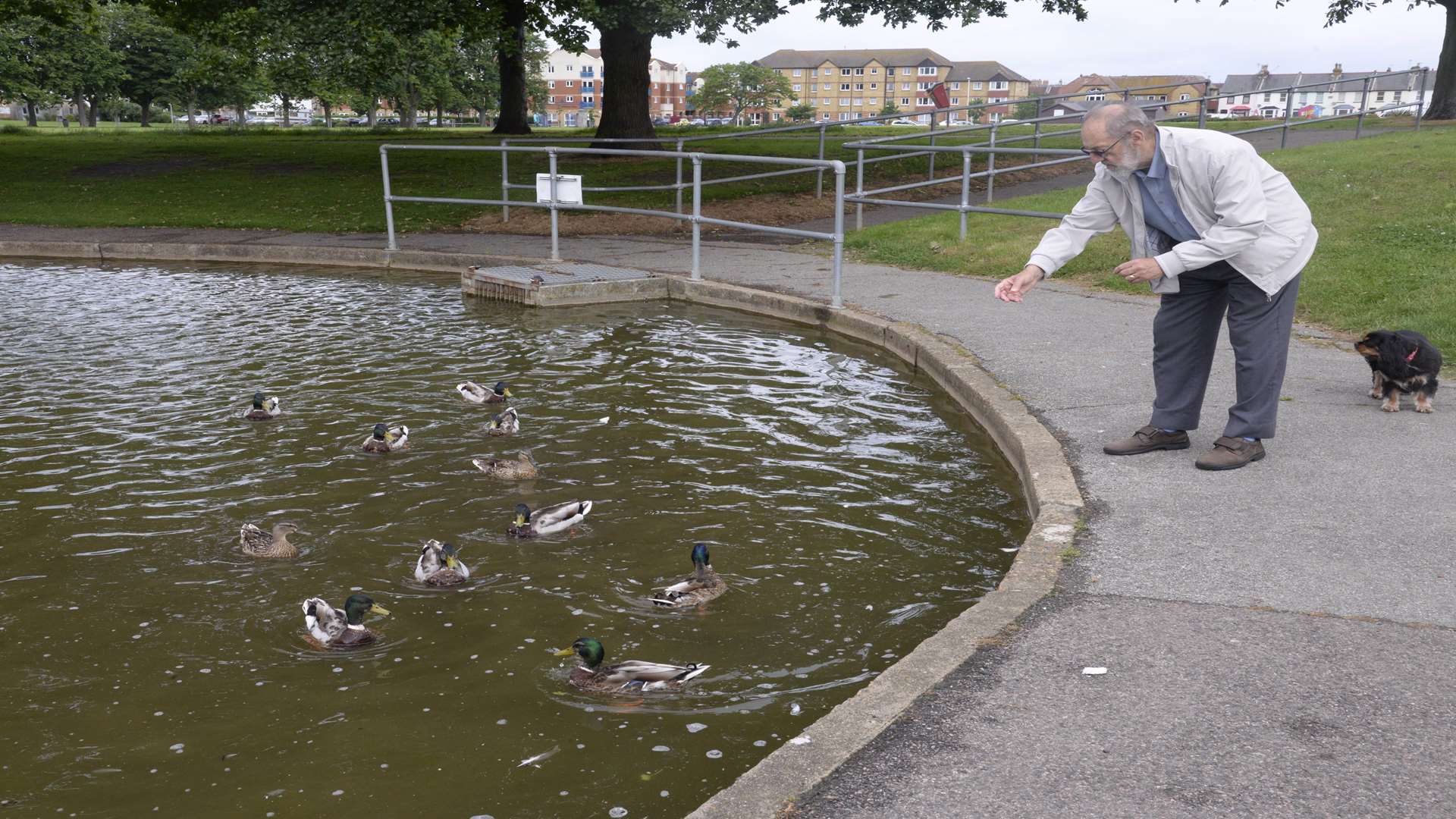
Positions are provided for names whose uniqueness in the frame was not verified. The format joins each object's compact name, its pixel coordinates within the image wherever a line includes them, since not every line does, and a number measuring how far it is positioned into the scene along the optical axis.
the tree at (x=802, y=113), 108.56
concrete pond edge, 3.24
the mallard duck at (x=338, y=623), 4.61
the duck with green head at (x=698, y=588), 4.95
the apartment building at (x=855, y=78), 182.00
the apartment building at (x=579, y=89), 181.12
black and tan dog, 6.82
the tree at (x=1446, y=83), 27.48
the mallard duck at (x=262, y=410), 7.72
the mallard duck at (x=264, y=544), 5.49
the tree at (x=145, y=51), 73.81
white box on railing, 14.05
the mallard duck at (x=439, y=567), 5.22
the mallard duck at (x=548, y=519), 5.75
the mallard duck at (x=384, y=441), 7.07
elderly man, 5.41
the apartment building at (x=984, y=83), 173.75
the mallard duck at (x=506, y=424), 7.46
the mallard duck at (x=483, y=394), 8.16
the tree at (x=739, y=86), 126.56
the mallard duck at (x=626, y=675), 4.22
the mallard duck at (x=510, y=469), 6.69
